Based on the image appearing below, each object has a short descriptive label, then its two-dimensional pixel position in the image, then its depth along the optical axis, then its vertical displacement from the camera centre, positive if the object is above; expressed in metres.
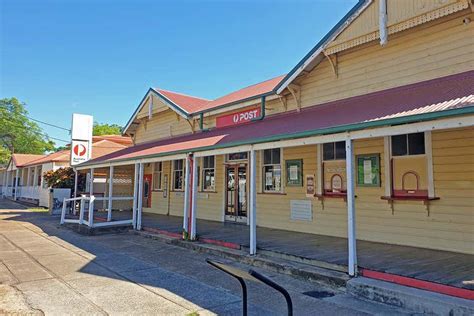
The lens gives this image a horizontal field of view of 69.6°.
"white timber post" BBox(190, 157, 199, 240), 9.45 -0.33
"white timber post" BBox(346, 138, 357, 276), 5.60 -0.42
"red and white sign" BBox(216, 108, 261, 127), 11.09 +2.33
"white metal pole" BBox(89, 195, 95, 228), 11.92 -0.91
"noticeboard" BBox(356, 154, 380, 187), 8.09 +0.43
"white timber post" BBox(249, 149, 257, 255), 7.45 -0.44
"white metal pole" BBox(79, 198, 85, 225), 12.56 -1.20
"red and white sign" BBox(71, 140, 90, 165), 17.87 +1.70
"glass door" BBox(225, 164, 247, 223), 11.81 -0.25
